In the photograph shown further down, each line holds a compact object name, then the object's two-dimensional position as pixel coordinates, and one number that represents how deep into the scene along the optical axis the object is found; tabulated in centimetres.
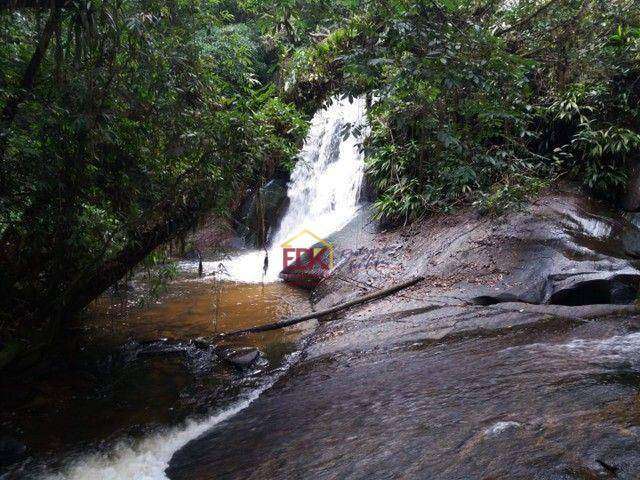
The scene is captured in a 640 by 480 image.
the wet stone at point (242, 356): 608
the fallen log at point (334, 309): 737
